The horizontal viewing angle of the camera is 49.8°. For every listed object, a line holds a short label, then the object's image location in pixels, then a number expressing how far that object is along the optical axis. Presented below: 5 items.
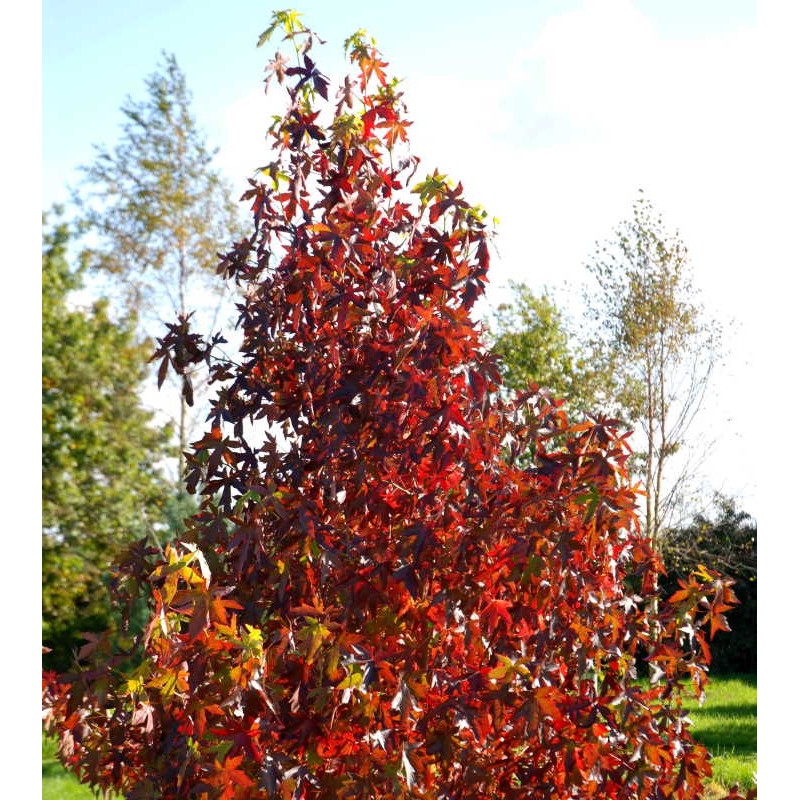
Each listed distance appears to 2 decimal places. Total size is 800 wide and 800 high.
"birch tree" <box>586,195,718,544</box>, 9.54
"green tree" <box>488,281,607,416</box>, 9.94
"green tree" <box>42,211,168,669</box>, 11.59
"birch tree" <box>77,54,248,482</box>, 12.43
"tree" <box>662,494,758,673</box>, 9.80
